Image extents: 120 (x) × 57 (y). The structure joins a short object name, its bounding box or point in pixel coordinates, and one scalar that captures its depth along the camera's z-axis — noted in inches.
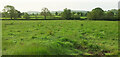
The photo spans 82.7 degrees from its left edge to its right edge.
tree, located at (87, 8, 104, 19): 1604.7
